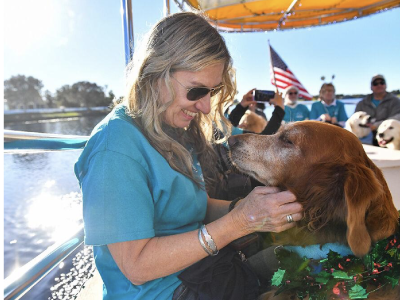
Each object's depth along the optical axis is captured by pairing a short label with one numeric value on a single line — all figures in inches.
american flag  279.0
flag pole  278.8
